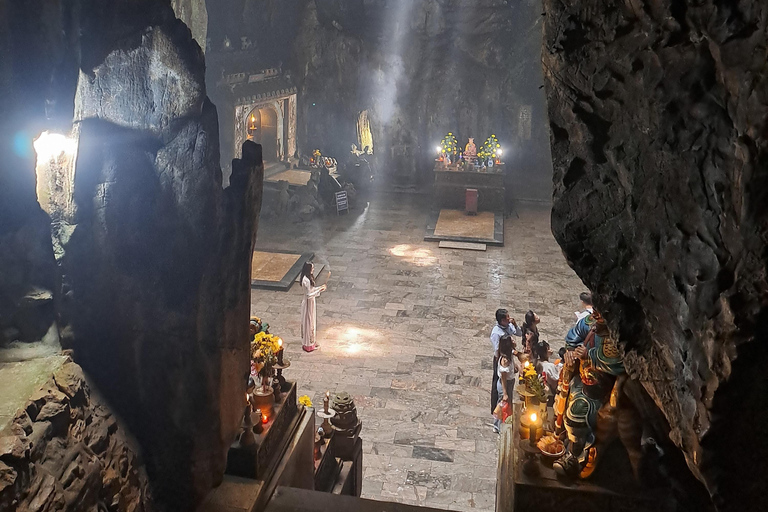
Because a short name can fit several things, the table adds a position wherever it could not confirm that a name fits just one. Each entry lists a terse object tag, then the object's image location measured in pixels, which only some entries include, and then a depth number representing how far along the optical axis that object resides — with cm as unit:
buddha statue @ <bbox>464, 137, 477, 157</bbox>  2489
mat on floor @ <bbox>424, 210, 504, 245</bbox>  2172
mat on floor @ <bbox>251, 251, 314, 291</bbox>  1795
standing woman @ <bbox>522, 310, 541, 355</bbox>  1101
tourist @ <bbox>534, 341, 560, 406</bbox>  898
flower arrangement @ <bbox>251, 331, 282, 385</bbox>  917
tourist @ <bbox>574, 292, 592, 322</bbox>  1042
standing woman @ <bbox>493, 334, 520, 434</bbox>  1125
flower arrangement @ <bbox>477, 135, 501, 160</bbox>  2462
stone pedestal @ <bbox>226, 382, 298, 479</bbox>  820
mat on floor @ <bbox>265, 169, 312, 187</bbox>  2541
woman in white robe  1435
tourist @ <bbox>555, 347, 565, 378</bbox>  906
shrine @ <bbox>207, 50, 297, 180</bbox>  2502
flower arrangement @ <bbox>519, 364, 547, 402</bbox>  831
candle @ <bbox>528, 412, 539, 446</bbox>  768
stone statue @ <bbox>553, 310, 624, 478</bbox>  712
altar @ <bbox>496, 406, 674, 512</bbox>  711
